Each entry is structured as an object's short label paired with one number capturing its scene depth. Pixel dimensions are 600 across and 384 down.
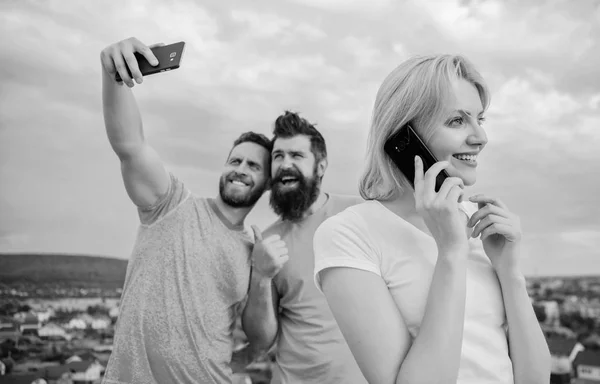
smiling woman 0.73
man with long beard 1.74
